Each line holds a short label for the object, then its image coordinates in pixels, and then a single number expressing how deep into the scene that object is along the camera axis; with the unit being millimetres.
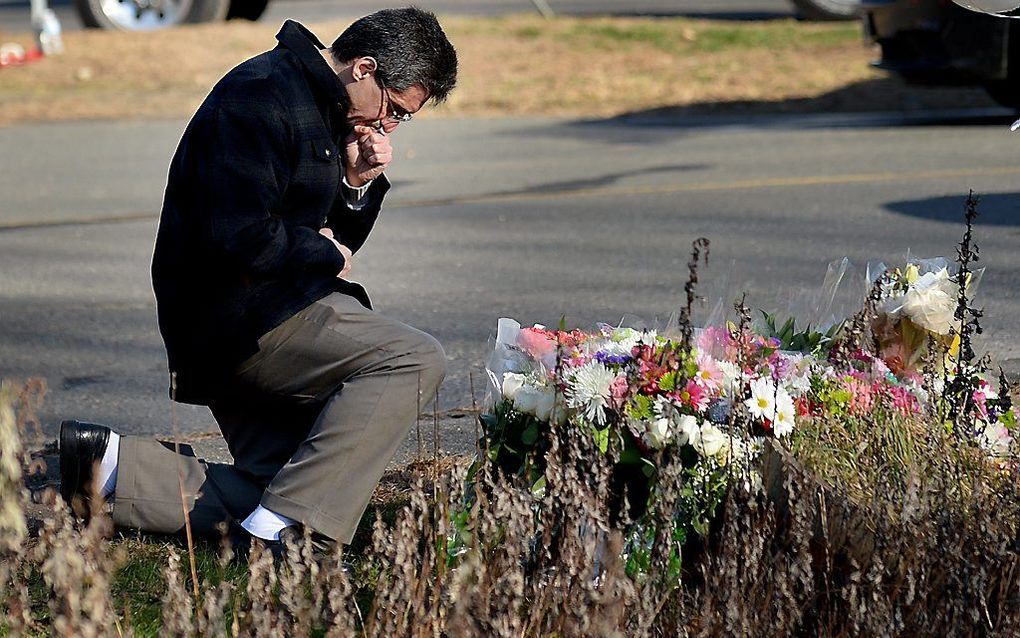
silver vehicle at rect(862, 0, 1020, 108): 20594
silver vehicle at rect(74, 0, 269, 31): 37594
